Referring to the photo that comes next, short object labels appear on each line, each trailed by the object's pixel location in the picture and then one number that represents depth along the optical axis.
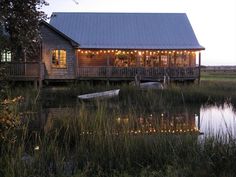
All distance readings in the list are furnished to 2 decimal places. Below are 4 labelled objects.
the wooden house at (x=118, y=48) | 32.97
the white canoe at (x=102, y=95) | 23.30
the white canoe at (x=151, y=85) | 28.31
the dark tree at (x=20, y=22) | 11.90
